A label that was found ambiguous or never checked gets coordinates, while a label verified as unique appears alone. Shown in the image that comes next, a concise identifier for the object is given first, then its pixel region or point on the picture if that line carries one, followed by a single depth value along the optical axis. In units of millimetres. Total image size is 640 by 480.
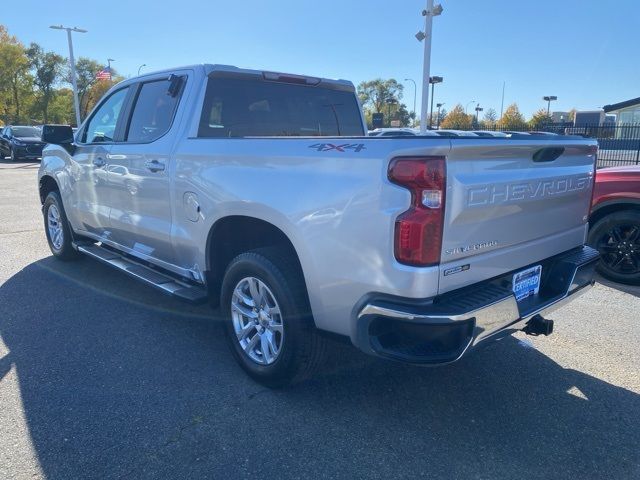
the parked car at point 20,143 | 23391
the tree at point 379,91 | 76625
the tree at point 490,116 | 77338
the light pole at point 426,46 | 15927
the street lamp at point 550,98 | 53759
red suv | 5387
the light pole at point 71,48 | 34981
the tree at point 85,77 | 64562
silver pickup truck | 2373
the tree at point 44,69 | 57500
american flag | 27516
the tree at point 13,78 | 48062
